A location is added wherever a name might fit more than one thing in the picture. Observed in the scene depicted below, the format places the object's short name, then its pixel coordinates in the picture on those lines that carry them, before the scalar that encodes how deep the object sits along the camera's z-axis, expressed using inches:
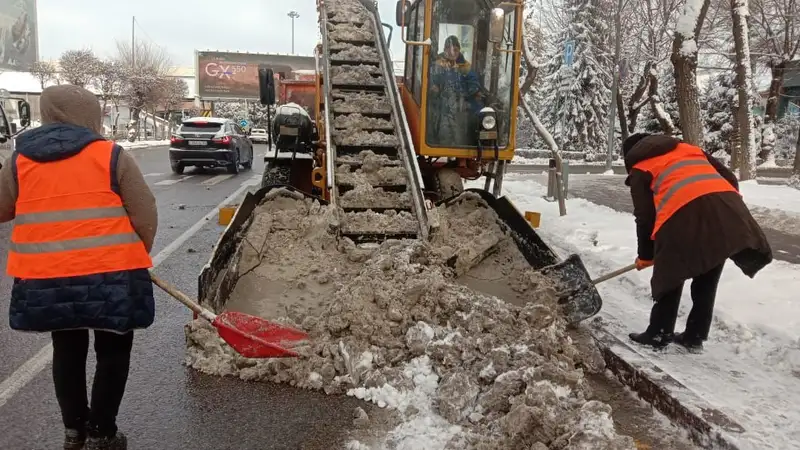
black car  672.4
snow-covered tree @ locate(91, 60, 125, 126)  1376.1
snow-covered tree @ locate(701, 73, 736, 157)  1171.9
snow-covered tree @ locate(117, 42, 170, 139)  1478.8
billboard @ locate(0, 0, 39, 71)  1617.9
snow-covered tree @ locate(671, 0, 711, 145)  446.9
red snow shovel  137.2
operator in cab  260.1
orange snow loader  219.5
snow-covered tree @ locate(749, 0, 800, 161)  832.3
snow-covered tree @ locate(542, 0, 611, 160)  1310.3
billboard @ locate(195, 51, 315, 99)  1969.7
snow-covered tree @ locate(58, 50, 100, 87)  1342.2
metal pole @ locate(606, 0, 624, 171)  731.4
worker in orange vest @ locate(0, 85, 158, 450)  105.6
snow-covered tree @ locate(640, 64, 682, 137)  1257.9
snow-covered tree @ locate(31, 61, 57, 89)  1432.1
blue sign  574.3
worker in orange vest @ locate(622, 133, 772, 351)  159.8
